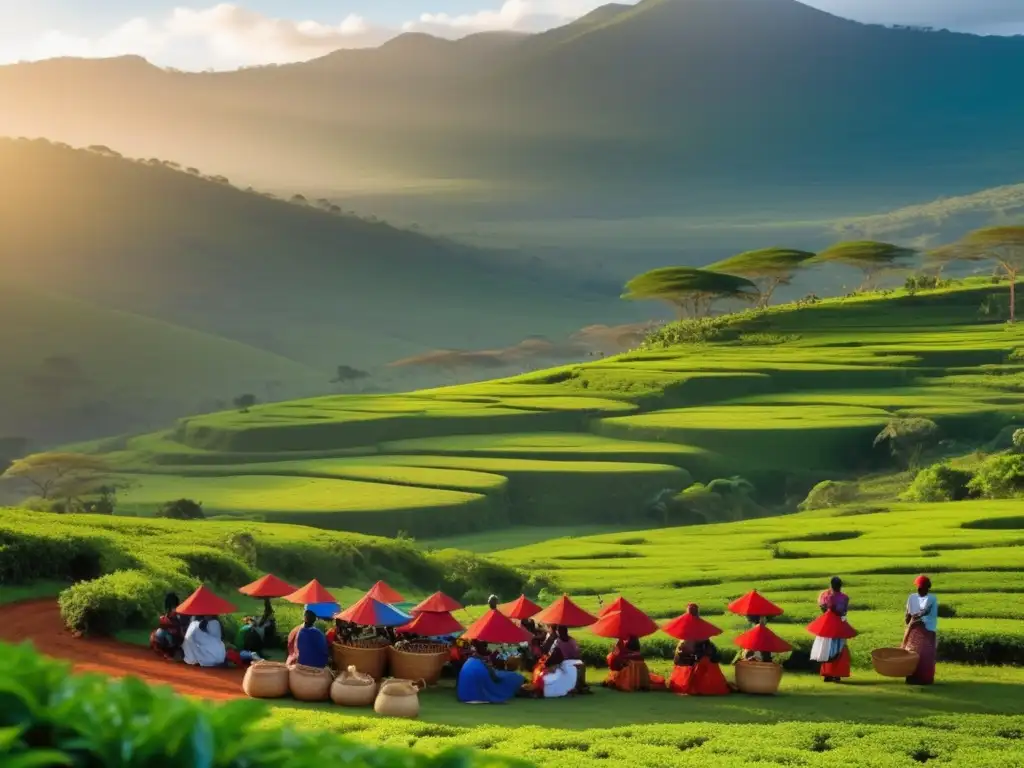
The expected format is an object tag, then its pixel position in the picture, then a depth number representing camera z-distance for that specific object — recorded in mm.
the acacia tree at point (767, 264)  92125
